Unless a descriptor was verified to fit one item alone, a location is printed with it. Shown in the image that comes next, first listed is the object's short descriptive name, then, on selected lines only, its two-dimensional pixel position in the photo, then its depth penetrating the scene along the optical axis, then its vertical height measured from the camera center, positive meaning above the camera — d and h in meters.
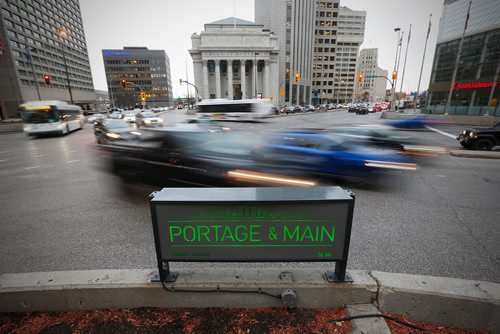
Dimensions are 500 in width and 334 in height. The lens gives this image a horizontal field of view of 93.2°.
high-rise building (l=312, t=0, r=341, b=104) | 95.19 +21.72
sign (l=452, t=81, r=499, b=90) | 30.59 +2.04
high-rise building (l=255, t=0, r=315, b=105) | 83.50 +24.33
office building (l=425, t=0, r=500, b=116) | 29.89 +5.94
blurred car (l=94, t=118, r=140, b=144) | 12.48 -1.37
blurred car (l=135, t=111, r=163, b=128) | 25.19 -1.63
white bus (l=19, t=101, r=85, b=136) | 17.86 -1.01
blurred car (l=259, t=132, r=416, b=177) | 5.96 -1.36
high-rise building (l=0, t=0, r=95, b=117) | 59.70 +17.30
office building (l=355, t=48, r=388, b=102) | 156.00 +19.75
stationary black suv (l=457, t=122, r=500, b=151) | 10.89 -1.73
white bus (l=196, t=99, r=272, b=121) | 22.62 -0.62
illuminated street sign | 2.13 -1.10
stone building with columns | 73.25 +13.27
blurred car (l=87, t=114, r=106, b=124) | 34.97 -2.38
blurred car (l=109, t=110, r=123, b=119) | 32.57 -1.61
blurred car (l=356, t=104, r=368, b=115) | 42.54 -1.51
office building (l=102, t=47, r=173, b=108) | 126.56 +17.10
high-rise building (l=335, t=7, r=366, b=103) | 119.31 +26.23
